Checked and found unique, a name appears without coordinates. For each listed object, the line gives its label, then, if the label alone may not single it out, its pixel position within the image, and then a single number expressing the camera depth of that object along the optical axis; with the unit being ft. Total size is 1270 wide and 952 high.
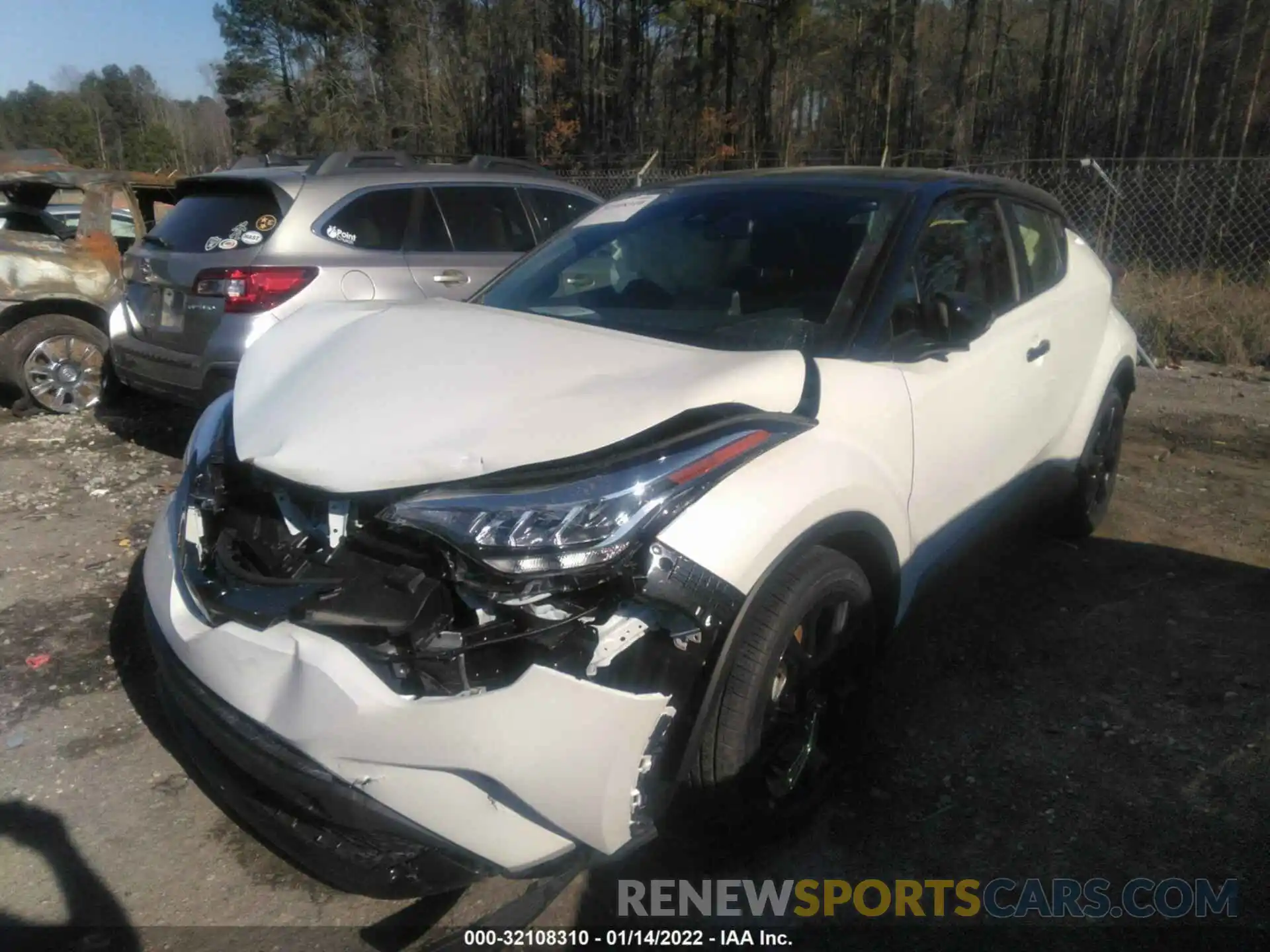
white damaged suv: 6.26
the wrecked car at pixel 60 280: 23.04
